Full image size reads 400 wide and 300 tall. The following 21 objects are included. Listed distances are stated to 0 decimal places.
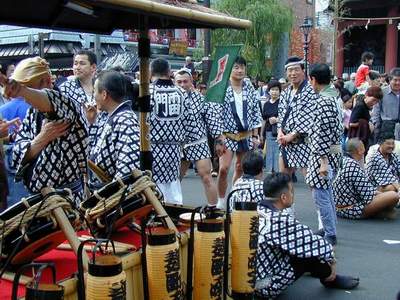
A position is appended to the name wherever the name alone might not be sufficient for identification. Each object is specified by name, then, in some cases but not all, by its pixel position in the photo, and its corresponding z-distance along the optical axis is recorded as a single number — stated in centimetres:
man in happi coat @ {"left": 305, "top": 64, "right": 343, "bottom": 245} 493
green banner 380
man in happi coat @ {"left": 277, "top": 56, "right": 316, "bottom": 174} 536
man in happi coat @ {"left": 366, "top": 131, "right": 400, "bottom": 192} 705
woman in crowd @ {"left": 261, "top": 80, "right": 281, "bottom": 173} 905
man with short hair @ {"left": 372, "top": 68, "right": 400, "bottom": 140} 891
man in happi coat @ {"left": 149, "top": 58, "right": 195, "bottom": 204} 521
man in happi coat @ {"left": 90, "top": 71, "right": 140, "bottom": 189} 323
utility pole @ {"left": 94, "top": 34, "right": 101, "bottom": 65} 1193
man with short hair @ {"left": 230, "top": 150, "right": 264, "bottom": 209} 443
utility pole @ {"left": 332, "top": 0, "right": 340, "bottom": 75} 1835
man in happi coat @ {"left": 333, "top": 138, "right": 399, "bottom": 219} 653
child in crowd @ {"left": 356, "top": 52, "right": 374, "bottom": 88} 1269
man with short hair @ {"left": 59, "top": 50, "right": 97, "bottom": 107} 513
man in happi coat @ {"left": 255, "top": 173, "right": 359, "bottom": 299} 383
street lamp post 1698
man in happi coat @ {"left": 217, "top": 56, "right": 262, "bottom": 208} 674
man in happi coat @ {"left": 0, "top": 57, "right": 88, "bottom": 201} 299
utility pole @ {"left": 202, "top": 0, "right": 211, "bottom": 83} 1220
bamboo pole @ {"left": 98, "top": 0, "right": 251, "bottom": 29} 246
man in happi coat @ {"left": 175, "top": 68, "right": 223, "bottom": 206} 603
